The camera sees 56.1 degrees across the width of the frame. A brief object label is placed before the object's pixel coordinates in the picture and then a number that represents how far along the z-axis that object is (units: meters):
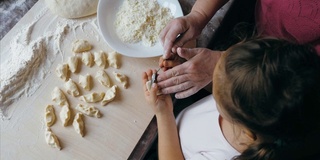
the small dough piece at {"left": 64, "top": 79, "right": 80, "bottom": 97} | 0.85
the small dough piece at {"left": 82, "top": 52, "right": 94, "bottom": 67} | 0.89
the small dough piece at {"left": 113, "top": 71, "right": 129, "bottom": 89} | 0.86
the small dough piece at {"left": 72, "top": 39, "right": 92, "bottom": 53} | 0.91
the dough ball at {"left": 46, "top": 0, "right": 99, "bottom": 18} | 0.94
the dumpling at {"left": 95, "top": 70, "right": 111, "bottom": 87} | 0.86
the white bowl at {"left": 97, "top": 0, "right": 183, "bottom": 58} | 0.87
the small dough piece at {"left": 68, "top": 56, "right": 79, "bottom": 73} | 0.88
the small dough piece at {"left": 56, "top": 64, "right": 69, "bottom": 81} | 0.87
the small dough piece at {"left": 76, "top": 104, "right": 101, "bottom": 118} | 0.82
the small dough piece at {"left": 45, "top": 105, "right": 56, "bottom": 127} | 0.82
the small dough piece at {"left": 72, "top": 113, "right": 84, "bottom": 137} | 0.80
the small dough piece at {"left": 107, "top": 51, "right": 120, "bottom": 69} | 0.89
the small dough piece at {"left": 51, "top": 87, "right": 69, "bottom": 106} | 0.84
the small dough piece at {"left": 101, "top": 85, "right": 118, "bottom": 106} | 0.83
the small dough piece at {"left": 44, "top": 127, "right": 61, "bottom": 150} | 0.79
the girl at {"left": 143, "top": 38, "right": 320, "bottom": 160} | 0.44
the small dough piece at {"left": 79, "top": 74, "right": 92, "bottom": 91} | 0.86
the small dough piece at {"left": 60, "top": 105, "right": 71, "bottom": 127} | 0.81
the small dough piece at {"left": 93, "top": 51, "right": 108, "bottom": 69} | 0.89
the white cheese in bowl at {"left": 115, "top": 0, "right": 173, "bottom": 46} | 0.89
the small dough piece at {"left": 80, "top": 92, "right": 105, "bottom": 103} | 0.84
